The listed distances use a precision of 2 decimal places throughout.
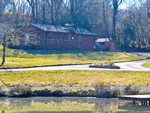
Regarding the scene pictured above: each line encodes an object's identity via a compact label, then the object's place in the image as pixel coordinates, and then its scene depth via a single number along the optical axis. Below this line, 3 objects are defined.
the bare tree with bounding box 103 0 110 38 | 88.38
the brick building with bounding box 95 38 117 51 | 76.56
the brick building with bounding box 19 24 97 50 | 60.12
